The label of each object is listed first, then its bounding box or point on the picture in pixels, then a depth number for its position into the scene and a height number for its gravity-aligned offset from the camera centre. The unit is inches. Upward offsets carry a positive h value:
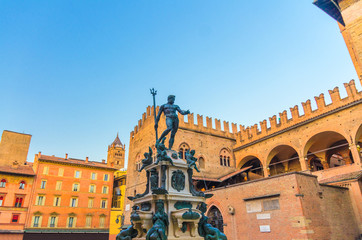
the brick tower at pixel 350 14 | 577.9 +466.5
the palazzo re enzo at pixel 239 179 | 484.1 +165.9
